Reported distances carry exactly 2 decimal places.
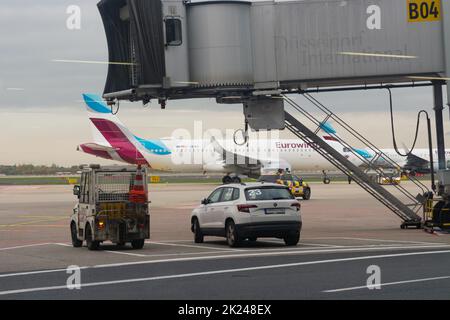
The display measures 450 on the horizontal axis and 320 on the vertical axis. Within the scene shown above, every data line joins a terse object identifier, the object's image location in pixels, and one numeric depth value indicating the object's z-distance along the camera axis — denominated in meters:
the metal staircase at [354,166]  27.02
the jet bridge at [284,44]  25.27
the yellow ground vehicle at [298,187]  49.97
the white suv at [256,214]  20.98
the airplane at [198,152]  74.19
